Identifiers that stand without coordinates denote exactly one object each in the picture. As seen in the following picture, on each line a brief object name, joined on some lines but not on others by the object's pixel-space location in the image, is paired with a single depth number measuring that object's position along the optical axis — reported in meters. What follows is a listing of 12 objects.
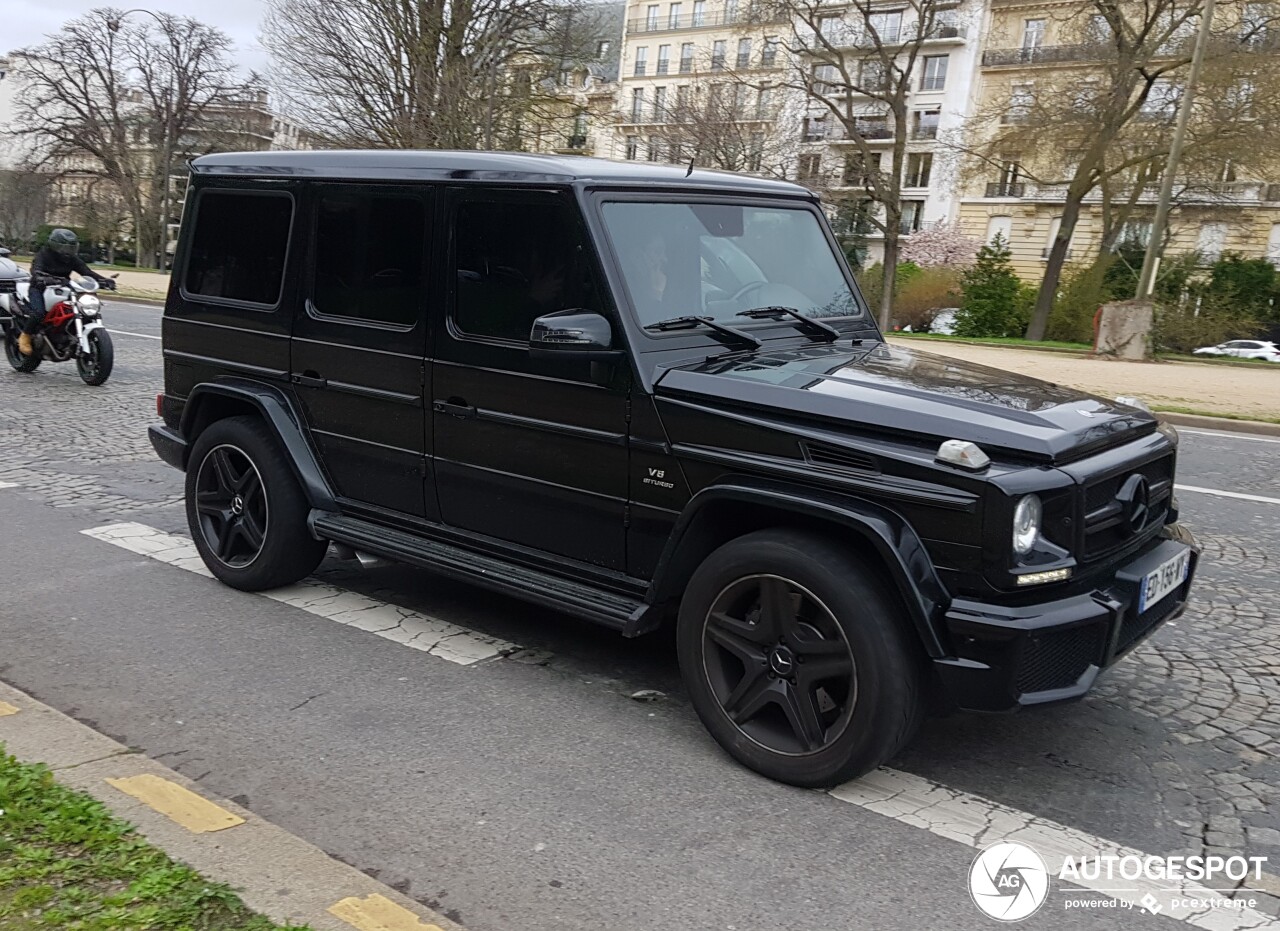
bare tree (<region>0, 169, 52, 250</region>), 59.27
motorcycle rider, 12.59
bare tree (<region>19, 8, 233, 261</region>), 50.03
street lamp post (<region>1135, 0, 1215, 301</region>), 22.38
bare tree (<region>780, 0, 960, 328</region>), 37.31
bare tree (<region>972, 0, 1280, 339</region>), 30.30
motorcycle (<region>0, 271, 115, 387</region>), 12.20
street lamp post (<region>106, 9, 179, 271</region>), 48.16
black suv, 3.31
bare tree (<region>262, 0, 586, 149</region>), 28.92
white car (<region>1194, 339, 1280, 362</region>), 31.00
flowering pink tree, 60.50
